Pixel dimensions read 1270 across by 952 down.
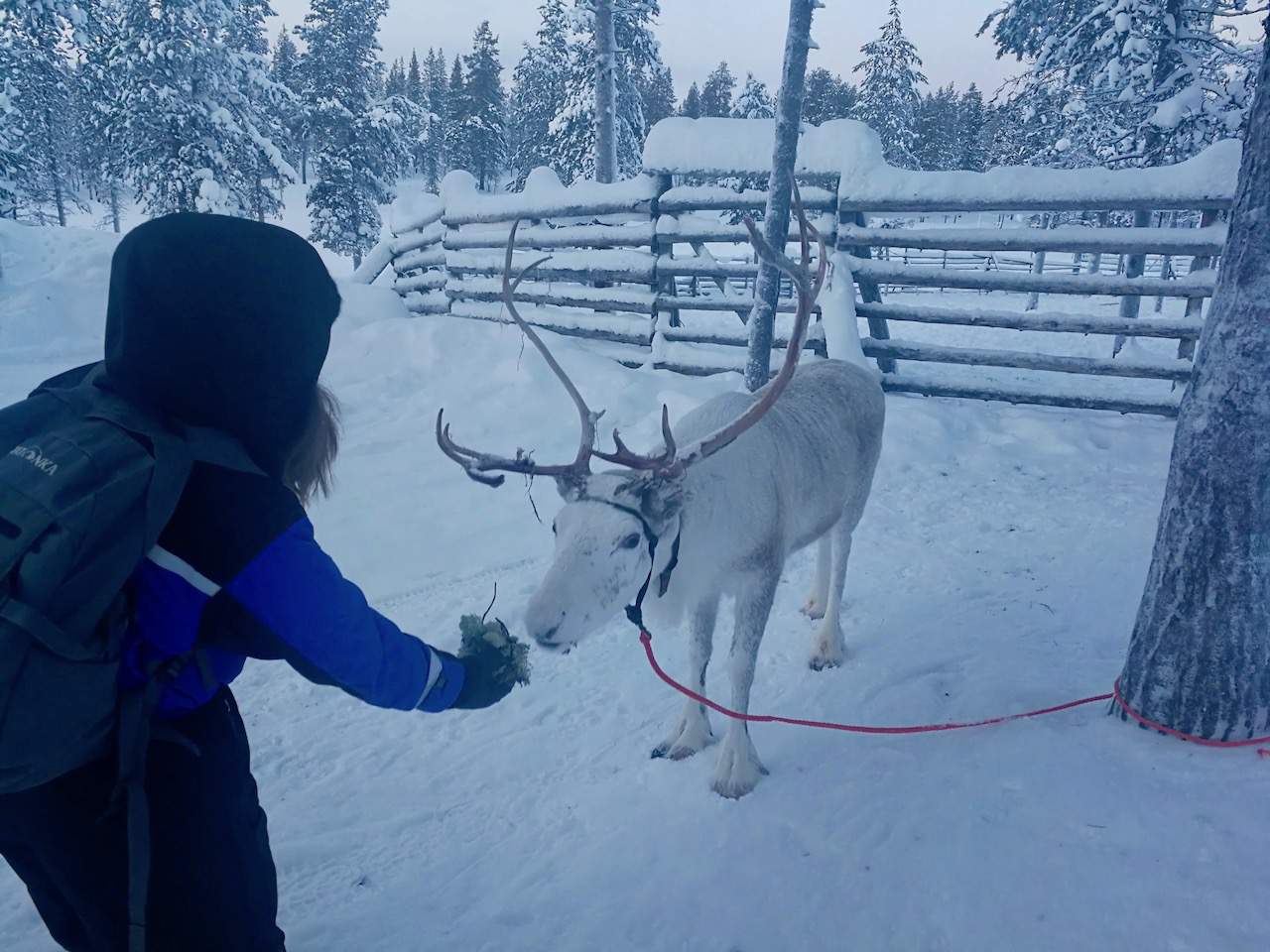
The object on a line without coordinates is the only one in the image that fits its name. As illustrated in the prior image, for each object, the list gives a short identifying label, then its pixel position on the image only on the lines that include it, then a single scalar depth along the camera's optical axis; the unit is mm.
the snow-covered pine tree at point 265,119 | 15953
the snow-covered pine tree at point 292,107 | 17734
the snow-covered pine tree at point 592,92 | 15898
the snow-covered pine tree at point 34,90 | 13500
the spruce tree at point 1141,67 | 8633
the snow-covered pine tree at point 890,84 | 27766
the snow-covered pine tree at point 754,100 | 28250
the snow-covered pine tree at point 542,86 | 20172
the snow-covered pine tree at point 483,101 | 32438
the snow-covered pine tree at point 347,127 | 19406
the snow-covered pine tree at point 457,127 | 34062
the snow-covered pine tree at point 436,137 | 43562
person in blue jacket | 1467
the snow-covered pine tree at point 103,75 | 14461
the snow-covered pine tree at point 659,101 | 40469
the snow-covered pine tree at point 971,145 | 38312
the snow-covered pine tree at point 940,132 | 38688
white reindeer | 2285
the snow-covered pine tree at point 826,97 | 34131
